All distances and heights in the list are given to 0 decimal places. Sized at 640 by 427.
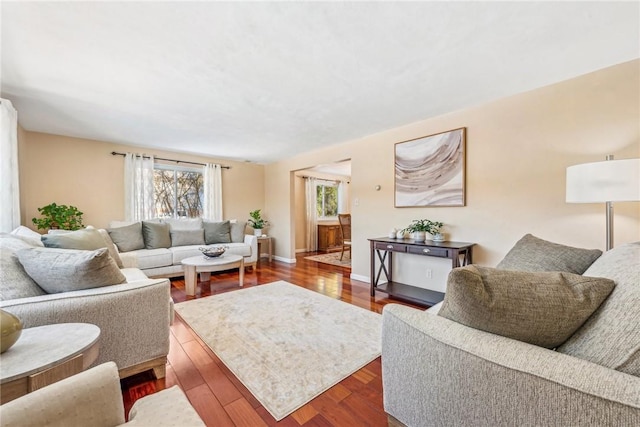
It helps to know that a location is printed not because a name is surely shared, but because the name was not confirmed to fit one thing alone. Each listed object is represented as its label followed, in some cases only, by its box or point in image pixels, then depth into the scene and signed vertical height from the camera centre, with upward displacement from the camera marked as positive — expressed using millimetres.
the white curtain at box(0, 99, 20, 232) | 2338 +450
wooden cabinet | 7038 -716
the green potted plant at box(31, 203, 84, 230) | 3453 -64
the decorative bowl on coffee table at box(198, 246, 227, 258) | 3539 -558
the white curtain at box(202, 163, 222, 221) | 5281 +433
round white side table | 857 -533
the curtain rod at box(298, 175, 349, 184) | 6865 +916
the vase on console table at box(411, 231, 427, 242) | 3071 -313
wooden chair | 5863 -357
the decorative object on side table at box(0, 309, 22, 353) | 927 -430
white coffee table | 3279 -705
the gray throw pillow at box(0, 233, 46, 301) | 1390 -370
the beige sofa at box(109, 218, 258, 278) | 3709 -635
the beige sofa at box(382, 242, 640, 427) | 655 -480
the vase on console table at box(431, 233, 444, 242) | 2984 -318
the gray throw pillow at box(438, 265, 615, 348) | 826 -302
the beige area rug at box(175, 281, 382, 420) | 1609 -1079
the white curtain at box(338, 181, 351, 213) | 7819 +420
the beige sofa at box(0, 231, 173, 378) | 1322 -538
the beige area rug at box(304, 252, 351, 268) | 5297 -1084
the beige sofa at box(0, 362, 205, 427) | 659 -547
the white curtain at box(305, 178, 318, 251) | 6926 -1
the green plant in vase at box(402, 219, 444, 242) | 3090 -235
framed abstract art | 2981 +498
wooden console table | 2687 -541
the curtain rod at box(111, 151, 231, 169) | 4298 +994
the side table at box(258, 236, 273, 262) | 5759 -741
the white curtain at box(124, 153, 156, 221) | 4391 +440
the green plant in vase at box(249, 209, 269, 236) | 5652 -242
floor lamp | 1636 +175
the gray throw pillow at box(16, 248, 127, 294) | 1482 -321
